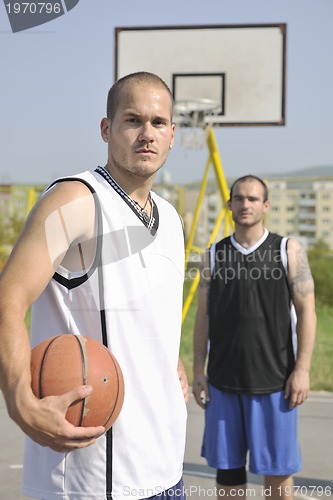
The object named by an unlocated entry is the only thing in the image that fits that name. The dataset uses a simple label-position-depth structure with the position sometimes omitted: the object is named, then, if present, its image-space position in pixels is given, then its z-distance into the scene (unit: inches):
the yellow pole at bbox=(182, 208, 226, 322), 366.8
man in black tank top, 166.9
